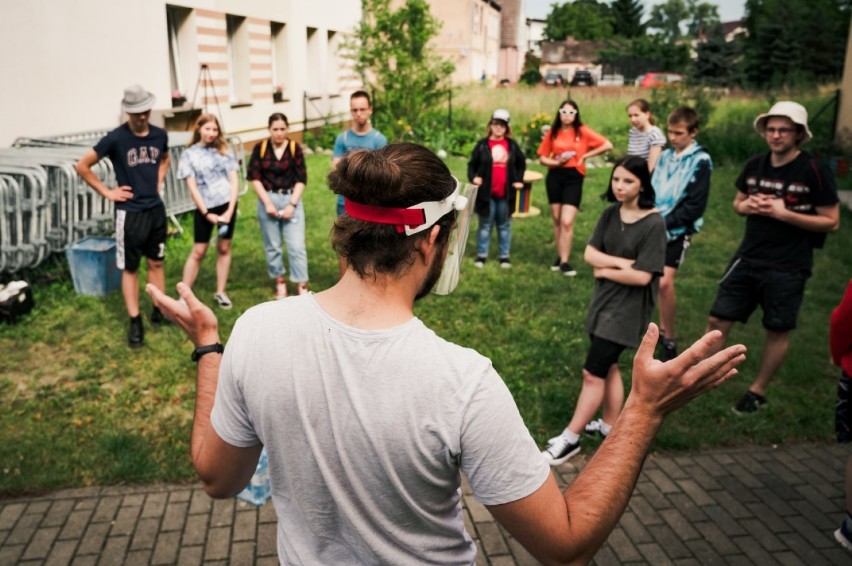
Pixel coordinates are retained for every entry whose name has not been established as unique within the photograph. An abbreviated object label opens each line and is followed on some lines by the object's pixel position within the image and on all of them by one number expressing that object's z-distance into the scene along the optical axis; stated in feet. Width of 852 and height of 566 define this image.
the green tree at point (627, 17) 322.75
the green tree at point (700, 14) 318.04
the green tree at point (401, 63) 61.52
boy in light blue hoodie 20.11
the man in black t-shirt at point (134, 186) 20.52
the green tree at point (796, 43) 138.31
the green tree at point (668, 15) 349.41
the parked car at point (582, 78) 174.60
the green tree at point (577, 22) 335.67
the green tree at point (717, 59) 127.54
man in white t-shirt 4.85
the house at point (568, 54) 286.31
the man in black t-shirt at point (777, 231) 16.43
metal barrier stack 23.95
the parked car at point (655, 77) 145.79
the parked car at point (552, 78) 172.02
